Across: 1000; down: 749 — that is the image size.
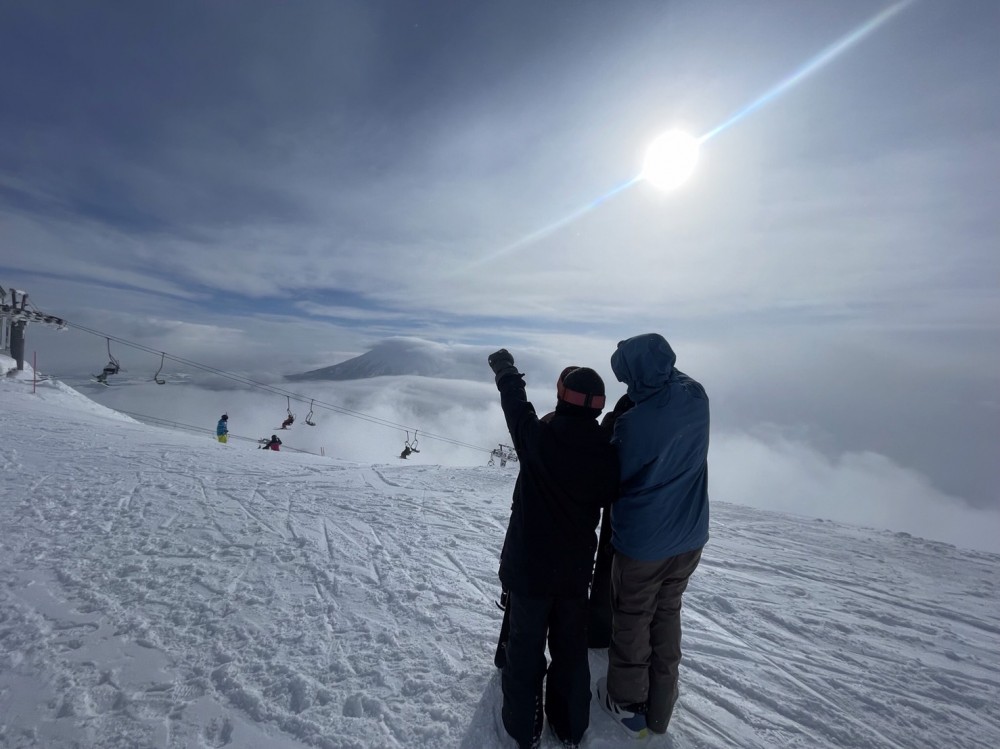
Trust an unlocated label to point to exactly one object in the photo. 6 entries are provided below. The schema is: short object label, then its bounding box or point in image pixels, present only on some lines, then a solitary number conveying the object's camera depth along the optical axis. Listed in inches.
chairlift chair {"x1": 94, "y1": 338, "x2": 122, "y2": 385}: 946.7
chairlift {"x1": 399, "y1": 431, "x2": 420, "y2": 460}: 1114.2
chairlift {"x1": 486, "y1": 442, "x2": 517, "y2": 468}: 1492.4
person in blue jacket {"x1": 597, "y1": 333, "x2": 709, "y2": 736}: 97.8
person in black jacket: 96.3
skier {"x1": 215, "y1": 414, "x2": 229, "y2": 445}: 750.5
